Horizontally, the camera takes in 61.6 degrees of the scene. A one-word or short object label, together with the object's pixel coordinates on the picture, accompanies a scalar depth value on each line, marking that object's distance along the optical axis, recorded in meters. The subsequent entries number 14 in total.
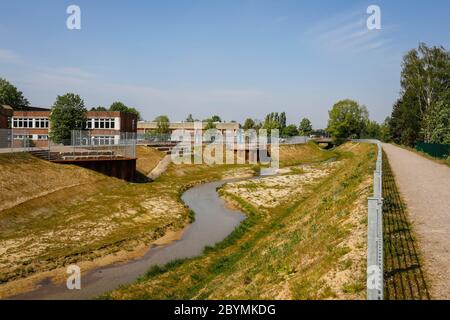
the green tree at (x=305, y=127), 173.12
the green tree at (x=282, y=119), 199.07
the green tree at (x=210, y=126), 139.62
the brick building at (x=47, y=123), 82.62
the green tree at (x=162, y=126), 127.61
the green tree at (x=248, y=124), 167.00
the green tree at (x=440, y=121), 56.06
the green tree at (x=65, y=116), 68.94
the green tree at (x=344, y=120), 130.12
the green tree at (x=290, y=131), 160.75
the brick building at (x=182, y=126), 155.88
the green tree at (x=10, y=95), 112.66
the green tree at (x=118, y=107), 149.50
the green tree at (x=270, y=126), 149.75
